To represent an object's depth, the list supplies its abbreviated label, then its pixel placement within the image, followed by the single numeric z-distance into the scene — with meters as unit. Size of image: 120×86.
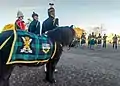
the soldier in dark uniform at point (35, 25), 3.06
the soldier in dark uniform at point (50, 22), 3.01
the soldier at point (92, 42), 9.71
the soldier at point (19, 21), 3.12
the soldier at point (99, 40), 10.75
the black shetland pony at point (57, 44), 2.18
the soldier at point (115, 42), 10.06
